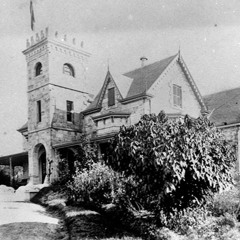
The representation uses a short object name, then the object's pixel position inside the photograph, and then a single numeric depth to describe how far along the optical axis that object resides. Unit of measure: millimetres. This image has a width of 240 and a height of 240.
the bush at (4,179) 26047
